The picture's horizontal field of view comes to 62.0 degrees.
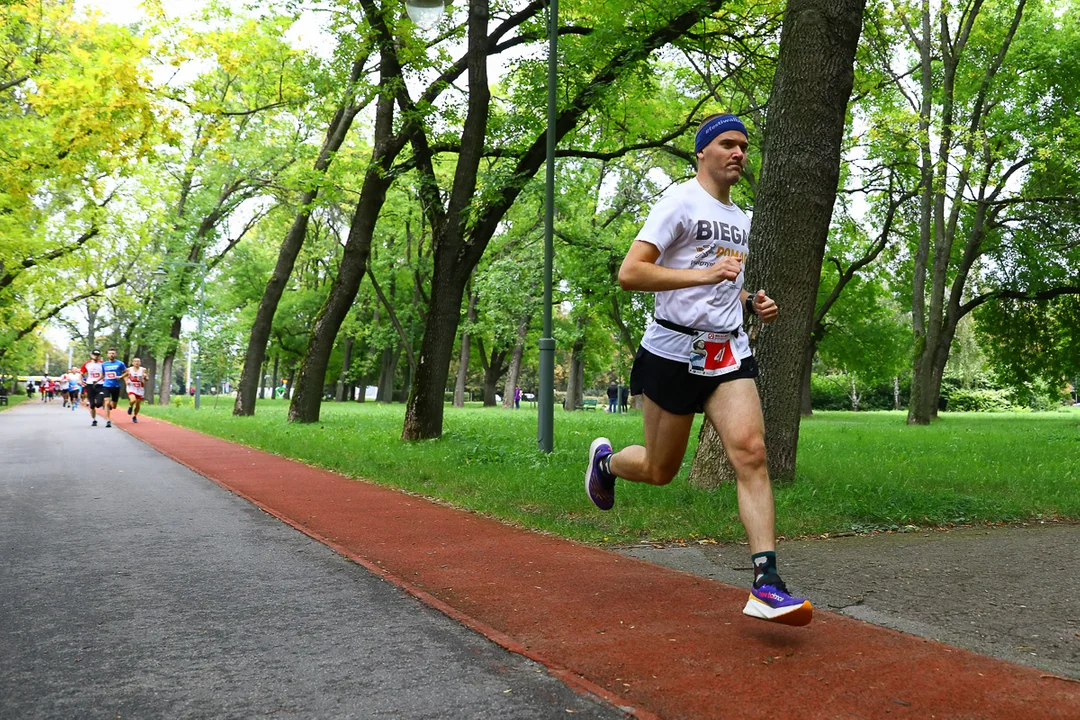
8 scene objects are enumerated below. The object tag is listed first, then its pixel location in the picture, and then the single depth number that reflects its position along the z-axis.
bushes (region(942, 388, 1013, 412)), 59.72
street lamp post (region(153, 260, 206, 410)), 34.88
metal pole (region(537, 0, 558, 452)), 12.54
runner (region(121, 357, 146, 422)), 24.75
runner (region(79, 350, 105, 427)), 23.41
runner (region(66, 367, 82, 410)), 43.09
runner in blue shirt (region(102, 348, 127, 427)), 23.28
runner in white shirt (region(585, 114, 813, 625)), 3.96
